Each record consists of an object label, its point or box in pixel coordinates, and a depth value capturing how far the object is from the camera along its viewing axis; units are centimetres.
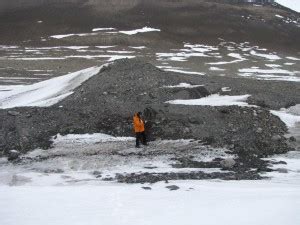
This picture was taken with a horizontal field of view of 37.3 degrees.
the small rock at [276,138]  1513
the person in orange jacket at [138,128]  1405
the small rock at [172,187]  1094
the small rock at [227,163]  1325
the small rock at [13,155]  1359
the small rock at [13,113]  1635
